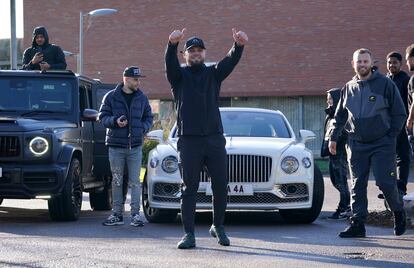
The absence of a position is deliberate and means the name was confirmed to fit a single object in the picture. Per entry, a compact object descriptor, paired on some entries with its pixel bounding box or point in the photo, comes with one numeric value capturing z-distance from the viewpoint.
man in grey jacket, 9.39
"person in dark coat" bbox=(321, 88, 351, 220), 12.24
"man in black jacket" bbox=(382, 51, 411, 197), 11.49
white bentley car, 10.97
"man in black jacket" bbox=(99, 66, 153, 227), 11.19
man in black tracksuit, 8.74
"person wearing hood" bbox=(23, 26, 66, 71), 13.24
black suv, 11.14
